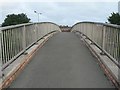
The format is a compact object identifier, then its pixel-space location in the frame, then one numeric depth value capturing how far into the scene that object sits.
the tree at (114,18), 28.16
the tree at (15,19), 35.17
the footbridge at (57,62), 3.12
